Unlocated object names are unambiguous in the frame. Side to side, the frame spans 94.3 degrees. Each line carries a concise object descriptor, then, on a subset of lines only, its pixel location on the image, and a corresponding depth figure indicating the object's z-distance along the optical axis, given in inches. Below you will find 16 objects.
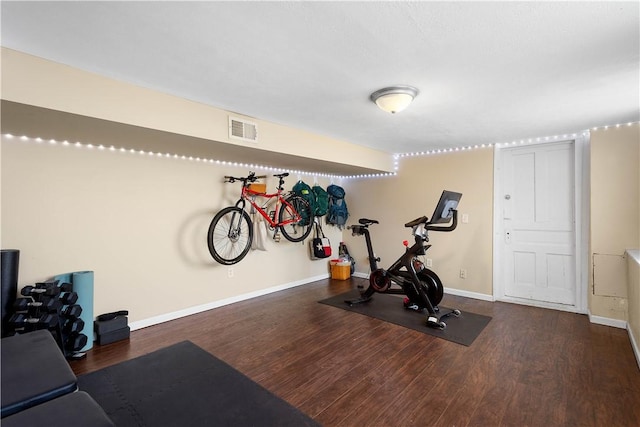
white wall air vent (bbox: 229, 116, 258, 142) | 119.4
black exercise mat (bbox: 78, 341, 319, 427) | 74.1
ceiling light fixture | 97.9
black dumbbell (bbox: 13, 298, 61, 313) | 96.1
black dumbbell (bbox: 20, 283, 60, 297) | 98.7
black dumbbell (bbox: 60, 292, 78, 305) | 105.0
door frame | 147.9
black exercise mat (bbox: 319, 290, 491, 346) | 126.0
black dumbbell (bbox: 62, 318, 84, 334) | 104.2
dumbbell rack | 94.9
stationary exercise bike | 137.1
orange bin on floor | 224.7
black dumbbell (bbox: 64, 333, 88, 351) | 104.0
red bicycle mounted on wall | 160.6
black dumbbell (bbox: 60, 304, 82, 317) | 104.7
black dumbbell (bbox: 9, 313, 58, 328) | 94.0
